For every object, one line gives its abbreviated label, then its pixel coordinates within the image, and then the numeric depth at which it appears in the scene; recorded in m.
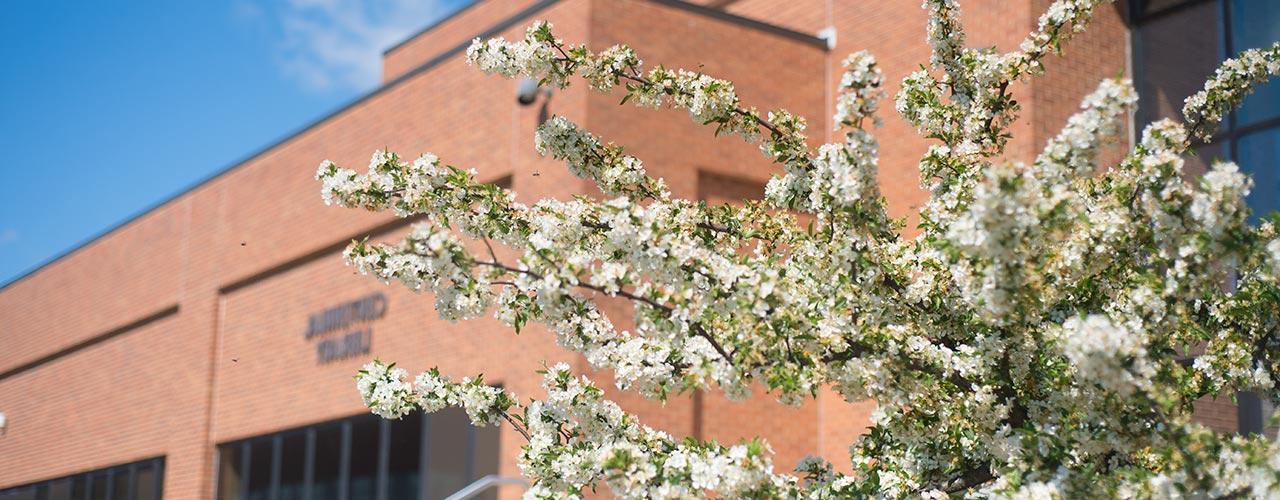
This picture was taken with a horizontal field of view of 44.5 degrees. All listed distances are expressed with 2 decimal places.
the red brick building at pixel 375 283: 16.55
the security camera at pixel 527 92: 16.44
